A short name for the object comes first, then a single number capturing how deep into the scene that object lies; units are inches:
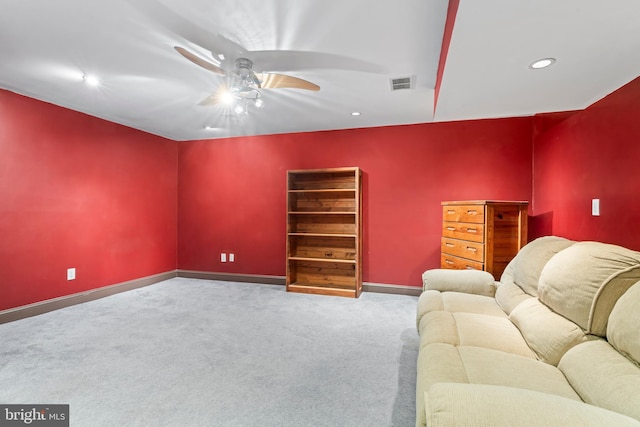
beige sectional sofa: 30.2
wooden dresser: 111.5
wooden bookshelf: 154.2
